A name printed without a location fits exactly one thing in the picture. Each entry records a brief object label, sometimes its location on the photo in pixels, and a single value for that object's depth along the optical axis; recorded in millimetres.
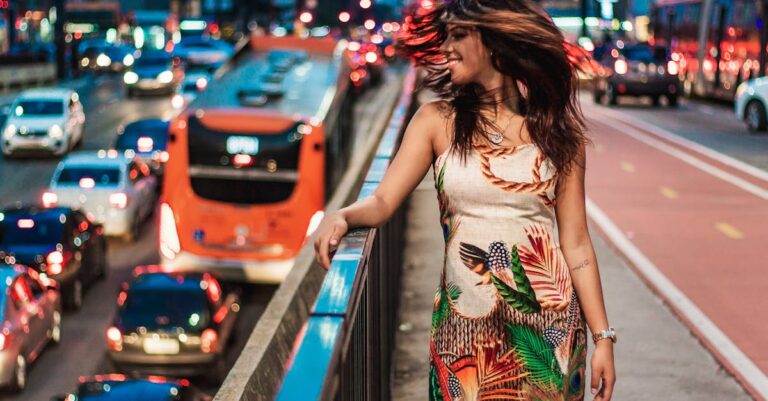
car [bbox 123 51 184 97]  60219
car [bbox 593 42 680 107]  45000
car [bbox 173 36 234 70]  68375
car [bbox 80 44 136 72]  77000
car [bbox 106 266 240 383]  19672
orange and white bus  21203
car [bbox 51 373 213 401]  13305
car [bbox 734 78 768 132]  33250
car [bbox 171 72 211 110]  52084
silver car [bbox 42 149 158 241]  29422
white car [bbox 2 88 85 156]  40469
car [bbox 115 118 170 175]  36531
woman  4094
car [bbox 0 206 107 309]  23734
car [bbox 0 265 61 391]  17984
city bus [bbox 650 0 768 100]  40750
